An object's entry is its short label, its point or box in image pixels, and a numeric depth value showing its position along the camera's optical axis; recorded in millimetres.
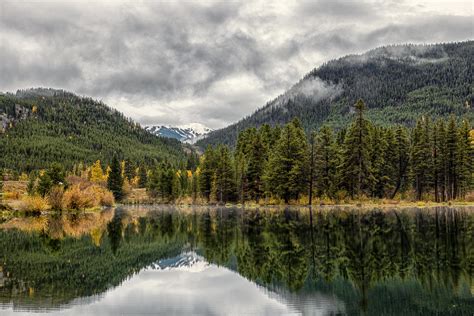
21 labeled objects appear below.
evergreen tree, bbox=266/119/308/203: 77962
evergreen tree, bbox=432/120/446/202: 77806
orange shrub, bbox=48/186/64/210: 74106
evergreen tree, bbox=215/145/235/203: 97875
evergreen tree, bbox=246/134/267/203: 89375
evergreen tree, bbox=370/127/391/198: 81169
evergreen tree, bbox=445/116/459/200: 78188
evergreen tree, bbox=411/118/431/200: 80250
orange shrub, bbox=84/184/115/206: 95262
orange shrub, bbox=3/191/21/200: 93531
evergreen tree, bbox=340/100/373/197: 75750
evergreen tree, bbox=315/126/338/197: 79438
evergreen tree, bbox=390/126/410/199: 85625
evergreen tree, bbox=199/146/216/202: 106244
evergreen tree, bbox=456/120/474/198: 78312
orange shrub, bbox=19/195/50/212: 71438
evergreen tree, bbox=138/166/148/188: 192250
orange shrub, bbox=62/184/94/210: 75875
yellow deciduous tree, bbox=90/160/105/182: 177725
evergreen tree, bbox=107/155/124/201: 134125
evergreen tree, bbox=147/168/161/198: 138612
